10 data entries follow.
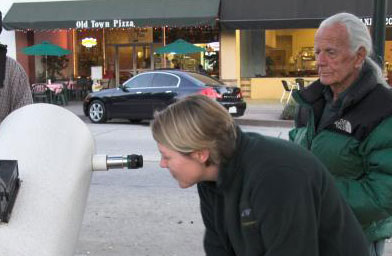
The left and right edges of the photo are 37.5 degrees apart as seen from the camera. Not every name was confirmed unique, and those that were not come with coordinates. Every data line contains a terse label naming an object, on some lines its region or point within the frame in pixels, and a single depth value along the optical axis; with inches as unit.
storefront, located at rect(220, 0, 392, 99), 750.5
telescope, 56.6
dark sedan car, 553.0
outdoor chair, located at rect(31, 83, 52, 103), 768.3
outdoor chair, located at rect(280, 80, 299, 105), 712.1
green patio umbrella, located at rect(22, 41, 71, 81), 817.5
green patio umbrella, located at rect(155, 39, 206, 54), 781.9
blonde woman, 62.6
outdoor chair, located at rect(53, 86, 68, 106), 834.2
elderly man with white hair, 85.4
